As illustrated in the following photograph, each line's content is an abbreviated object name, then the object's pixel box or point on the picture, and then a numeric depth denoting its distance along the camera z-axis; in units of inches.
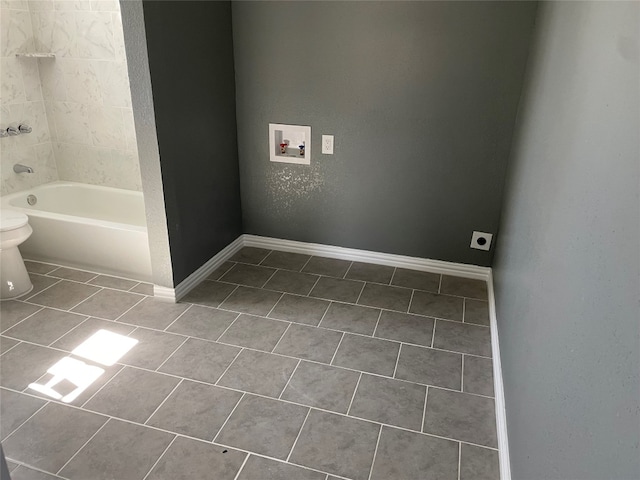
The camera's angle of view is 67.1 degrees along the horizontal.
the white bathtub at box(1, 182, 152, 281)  111.7
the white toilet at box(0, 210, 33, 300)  104.1
